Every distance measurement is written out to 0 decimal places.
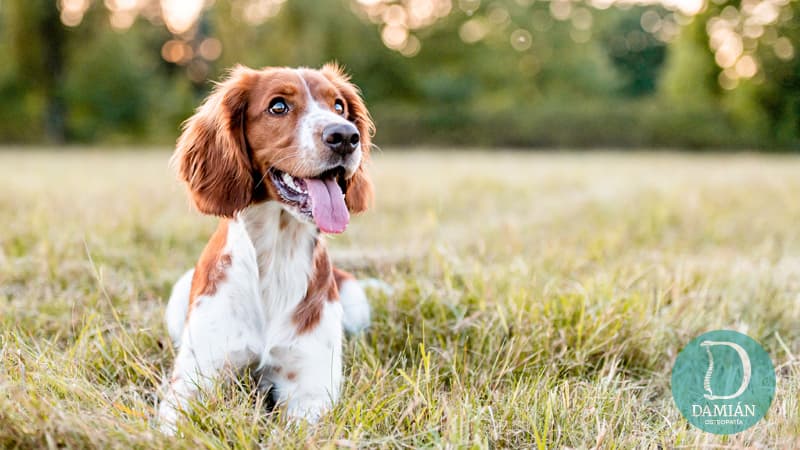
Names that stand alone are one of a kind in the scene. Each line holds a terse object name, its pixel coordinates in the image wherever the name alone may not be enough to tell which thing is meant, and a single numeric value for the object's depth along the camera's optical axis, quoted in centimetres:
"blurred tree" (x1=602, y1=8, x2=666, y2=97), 4703
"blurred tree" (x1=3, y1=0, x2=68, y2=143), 2630
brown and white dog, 245
